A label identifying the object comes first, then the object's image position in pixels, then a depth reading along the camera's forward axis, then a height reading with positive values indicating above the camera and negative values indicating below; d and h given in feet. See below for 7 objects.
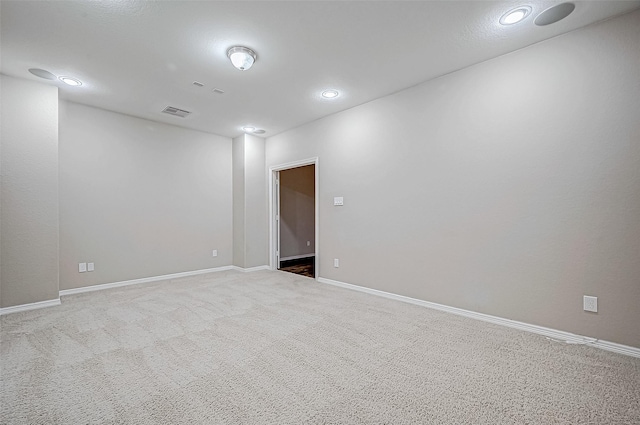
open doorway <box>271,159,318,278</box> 22.53 -0.27
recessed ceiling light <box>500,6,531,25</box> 7.12 +5.23
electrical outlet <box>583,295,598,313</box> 7.68 -2.63
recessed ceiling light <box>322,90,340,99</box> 11.92 +5.35
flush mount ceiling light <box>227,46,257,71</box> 8.69 +5.14
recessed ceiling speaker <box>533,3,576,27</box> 7.00 +5.20
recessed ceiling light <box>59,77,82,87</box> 10.66 +5.45
